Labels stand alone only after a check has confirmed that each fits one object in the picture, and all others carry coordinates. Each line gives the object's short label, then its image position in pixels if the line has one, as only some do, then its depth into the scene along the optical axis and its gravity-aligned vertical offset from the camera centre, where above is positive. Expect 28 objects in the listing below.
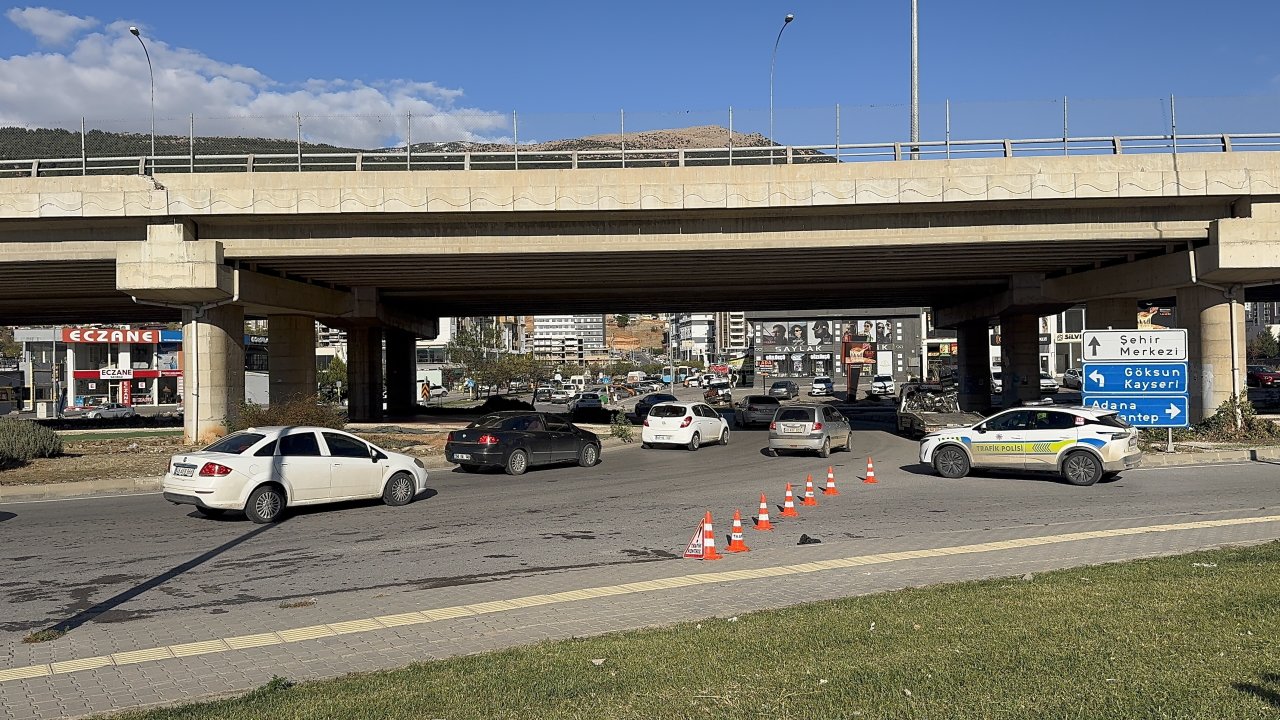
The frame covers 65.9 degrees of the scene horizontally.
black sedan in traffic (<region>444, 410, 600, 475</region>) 22.14 -1.53
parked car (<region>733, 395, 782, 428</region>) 40.31 -1.61
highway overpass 26.75 +4.26
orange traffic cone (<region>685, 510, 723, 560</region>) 11.33 -1.98
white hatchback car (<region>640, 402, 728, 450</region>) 29.45 -1.58
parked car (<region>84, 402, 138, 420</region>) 58.66 -1.62
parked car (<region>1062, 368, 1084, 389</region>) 73.75 -1.28
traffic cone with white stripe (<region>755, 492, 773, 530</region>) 13.56 -2.07
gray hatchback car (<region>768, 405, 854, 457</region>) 25.67 -1.58
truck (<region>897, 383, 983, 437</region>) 29.33 -1.49
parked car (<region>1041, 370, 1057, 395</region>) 61.21 -1.36
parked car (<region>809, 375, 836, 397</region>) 76.50 -1.32
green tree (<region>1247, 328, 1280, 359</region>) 113.62 +1.55
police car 18.75 -1.57
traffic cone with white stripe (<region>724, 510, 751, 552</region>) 11.80 -2.03
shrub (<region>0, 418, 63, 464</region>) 23.56 -1.34
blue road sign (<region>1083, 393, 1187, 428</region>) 22.77 -1.05
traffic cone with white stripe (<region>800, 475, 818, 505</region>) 16.41 -2.07
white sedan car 14.30 -1.40
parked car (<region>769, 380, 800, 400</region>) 65.69 -1.35
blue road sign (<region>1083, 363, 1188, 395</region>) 22.88 -0.36
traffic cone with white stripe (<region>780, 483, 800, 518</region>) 14.98 -2.07
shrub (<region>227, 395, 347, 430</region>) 27.75 -0.97
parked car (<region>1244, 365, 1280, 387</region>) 64.94 -1.19
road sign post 22.81 -0.30
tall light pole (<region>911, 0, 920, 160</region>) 29.95 +8.54
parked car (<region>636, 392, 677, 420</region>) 46.10 -1.41
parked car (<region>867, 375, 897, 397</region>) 73.44 -1.43
